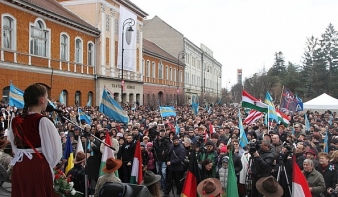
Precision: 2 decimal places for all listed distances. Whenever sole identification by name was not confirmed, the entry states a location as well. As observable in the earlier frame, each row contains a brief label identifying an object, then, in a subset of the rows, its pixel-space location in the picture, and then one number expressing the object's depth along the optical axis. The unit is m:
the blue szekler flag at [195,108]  26.53
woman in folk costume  3.56
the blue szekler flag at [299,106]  24.34
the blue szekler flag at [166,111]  18.35
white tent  30.10
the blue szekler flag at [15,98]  14.71
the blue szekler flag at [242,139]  10.39
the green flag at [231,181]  6.60
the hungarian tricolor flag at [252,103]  14.09
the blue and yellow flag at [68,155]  9.11
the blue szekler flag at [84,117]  16.93
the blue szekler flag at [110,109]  12.69
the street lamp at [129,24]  38.84
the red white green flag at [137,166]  8.45
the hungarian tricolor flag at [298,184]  5.86
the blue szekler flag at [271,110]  15.48
